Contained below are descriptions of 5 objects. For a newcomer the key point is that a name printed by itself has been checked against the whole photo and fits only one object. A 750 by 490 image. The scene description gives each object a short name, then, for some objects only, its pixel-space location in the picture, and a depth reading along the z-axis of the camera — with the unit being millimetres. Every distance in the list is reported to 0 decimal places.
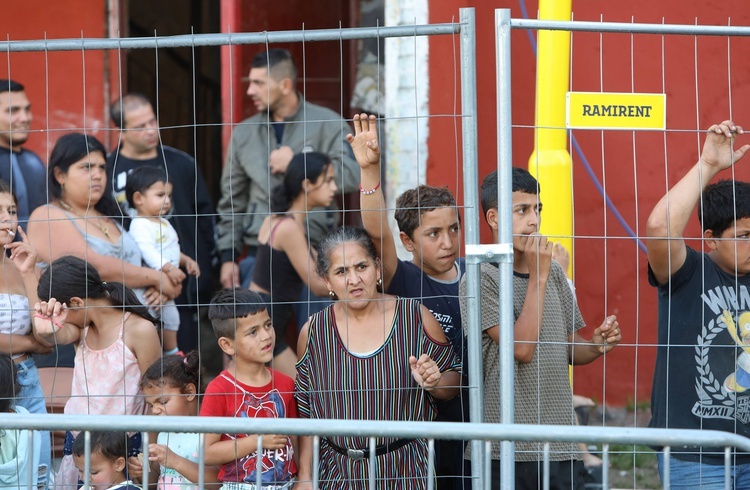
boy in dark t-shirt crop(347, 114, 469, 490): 7918
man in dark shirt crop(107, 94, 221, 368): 11852
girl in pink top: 8461
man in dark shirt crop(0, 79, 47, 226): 11570
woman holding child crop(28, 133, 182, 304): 9727
